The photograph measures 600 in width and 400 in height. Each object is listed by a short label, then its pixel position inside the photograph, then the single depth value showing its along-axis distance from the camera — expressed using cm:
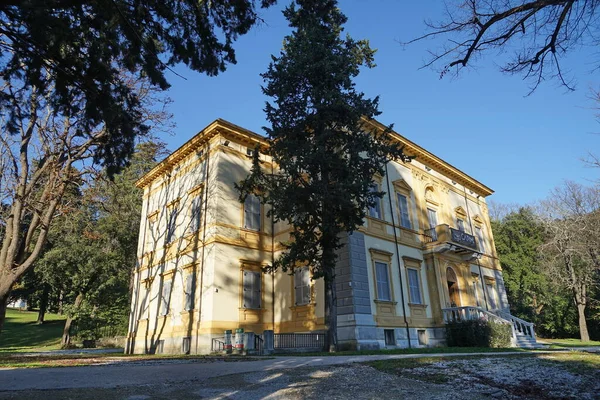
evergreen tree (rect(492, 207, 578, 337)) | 3272
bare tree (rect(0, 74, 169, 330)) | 1265
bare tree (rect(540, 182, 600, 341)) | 2605
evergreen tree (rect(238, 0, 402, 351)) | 1396
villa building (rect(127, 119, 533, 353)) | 1647
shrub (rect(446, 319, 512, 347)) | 1764
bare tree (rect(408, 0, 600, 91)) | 397
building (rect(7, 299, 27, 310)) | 6744
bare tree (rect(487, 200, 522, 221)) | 4281
